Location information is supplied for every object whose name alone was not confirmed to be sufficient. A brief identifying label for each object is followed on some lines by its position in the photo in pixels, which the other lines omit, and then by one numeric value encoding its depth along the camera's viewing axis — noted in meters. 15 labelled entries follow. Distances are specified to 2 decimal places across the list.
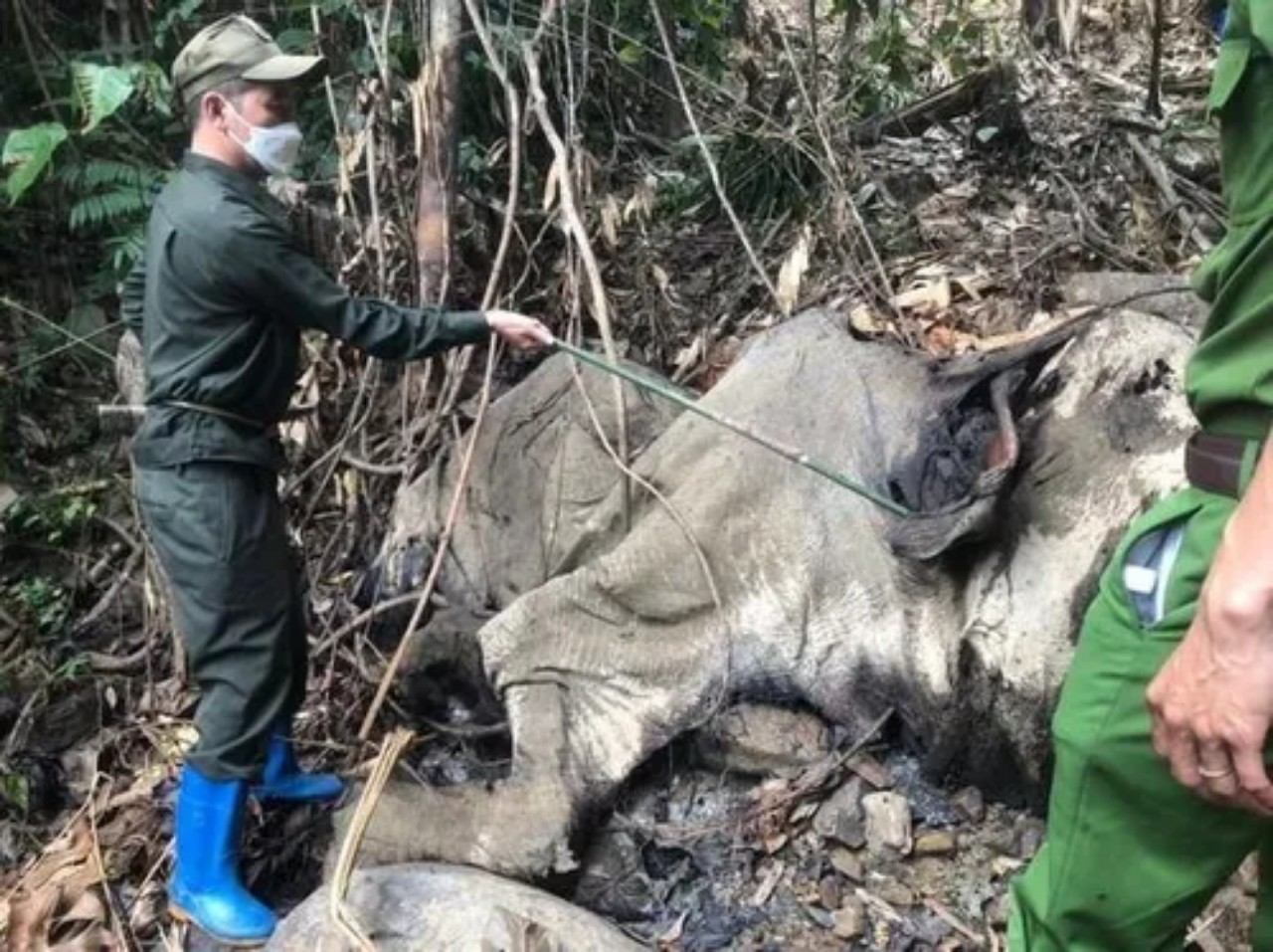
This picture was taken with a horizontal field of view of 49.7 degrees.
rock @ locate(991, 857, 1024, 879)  2.93
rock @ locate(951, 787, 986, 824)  3.04
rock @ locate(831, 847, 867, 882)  2.99
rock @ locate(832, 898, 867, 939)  2.85
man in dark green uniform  2.87
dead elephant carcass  2.96
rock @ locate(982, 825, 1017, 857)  2.97
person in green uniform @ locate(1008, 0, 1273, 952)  1.33
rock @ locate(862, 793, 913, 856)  3.01
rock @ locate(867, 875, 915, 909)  2.92
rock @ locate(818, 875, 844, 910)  2.94
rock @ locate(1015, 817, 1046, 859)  2.95
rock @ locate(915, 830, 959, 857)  2.98
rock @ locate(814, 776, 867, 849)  3.05
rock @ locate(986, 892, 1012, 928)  2.84
